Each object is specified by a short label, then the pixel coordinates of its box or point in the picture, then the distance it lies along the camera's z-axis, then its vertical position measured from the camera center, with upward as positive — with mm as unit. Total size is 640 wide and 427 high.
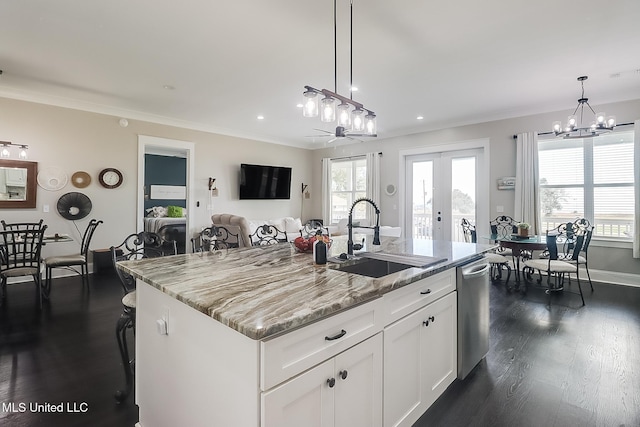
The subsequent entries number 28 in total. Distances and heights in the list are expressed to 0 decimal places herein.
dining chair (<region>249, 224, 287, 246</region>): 3975 -412
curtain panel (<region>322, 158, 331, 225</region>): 8234 +727
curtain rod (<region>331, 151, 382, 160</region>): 7295 +1502
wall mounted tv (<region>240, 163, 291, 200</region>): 7156 +825
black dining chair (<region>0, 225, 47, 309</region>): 3512 -596
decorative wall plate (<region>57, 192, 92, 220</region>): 4949 +158
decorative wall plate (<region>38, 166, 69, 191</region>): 4785 +580
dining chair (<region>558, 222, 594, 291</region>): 4060 -528
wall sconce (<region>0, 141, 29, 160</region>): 4348 +922
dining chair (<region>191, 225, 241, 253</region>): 5374 -437
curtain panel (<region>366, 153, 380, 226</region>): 7297 +854
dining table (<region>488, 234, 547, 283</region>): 4145 -345
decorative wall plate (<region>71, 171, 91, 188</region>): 5043 +592
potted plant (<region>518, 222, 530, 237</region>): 4543 -167
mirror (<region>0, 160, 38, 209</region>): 4527 +465
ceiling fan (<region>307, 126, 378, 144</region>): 2855 +796
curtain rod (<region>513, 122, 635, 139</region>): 4566 +1383
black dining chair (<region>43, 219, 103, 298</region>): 4141 -607
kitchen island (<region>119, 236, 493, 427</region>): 1049 -513
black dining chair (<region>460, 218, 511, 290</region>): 4754 -616
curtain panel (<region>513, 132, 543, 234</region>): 5234 +626
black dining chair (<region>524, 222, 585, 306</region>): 3928 -549
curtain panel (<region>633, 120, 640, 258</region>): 4457 +468
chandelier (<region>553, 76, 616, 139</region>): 3912 +1192
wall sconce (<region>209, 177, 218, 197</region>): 6641 +607
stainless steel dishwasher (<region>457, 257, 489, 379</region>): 2146 -698
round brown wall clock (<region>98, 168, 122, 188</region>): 5277 +650
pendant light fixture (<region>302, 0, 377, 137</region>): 2375 +869
